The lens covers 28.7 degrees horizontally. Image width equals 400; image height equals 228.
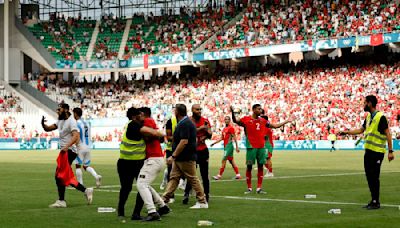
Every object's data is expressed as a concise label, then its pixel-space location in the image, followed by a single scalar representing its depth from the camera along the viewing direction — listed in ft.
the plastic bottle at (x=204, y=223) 45.73
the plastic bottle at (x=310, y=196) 63.10
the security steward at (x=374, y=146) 54.49
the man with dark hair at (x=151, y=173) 47.52
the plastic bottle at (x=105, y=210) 53.88
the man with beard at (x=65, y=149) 57.62
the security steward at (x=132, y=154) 48.24
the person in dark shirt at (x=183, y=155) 51.47
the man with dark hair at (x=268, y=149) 92.99
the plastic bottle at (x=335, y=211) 51.26
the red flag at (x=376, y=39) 198.80
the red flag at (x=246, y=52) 230.07
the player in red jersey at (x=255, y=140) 68.64
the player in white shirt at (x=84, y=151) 74.84
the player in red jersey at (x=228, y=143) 90.53
